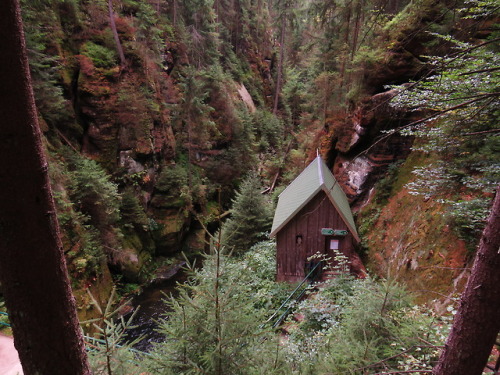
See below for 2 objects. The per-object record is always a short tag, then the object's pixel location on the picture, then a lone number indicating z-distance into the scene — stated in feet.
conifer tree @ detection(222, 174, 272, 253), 42.88
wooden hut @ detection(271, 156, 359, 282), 30.94
